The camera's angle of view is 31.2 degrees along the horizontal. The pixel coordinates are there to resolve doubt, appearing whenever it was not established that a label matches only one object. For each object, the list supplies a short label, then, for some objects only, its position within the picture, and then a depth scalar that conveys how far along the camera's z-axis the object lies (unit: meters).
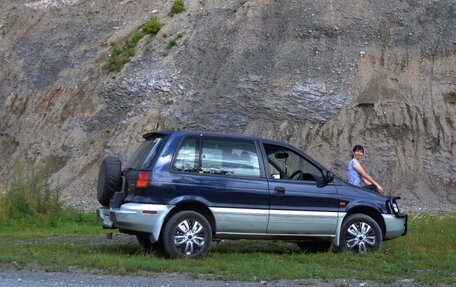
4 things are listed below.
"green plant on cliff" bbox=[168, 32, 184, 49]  26.64
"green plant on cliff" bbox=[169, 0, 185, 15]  28.45
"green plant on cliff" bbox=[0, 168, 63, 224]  15.70
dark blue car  10.85
